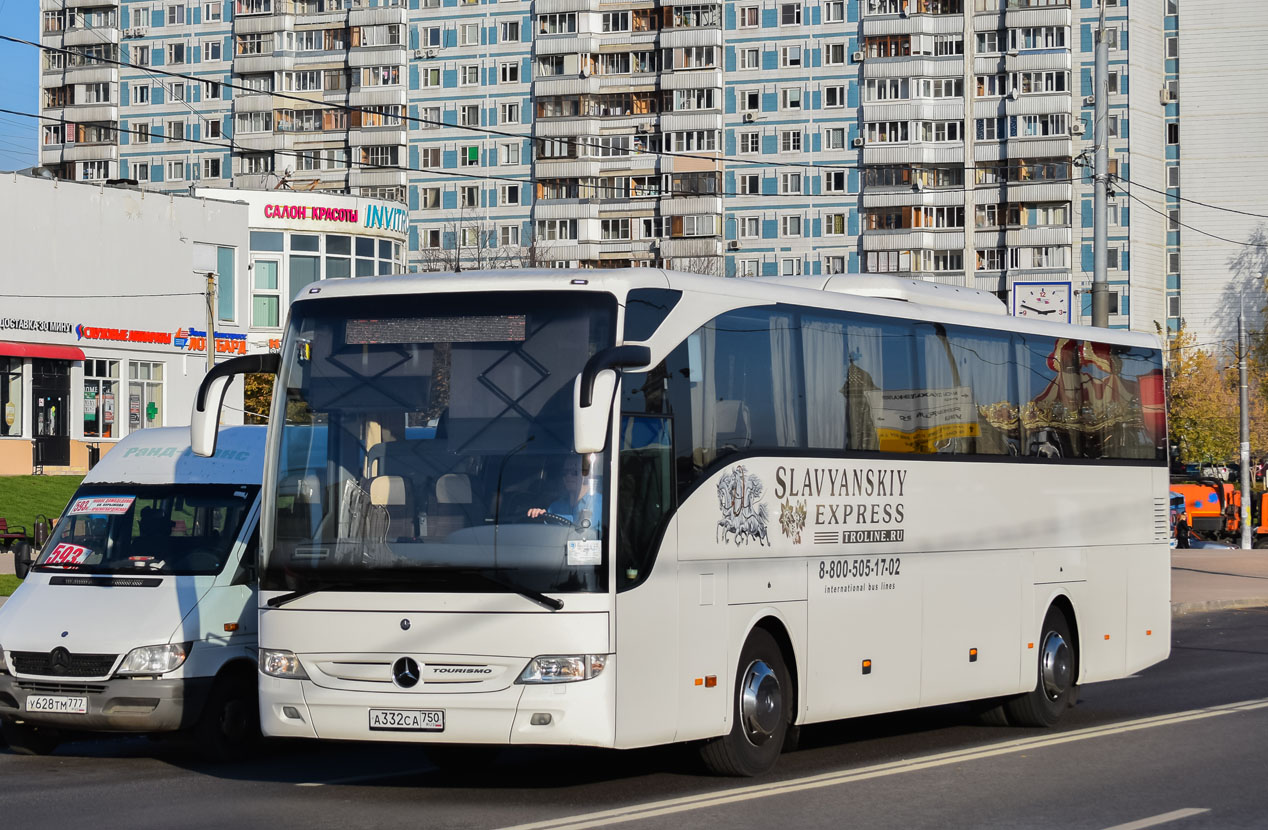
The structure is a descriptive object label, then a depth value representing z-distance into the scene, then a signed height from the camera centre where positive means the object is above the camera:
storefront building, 57.72 +5.13
